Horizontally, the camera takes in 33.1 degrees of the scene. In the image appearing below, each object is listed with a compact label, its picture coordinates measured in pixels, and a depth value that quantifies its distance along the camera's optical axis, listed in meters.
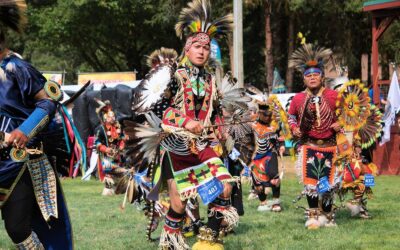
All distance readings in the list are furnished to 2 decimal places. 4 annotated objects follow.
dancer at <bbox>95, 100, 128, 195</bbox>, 12.42
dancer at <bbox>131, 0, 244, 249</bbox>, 5.68
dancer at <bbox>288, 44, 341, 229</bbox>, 7.84
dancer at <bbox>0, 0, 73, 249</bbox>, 4.44
